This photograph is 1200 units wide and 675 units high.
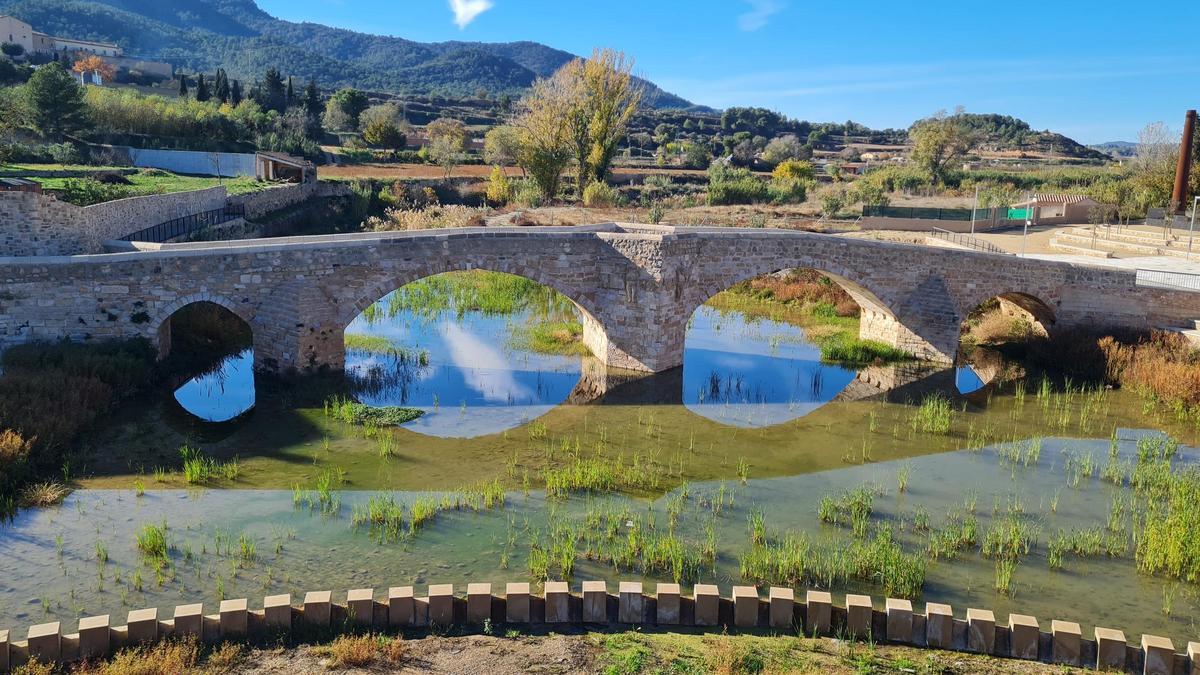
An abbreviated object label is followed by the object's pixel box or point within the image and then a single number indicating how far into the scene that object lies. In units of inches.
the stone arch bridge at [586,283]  700.7
